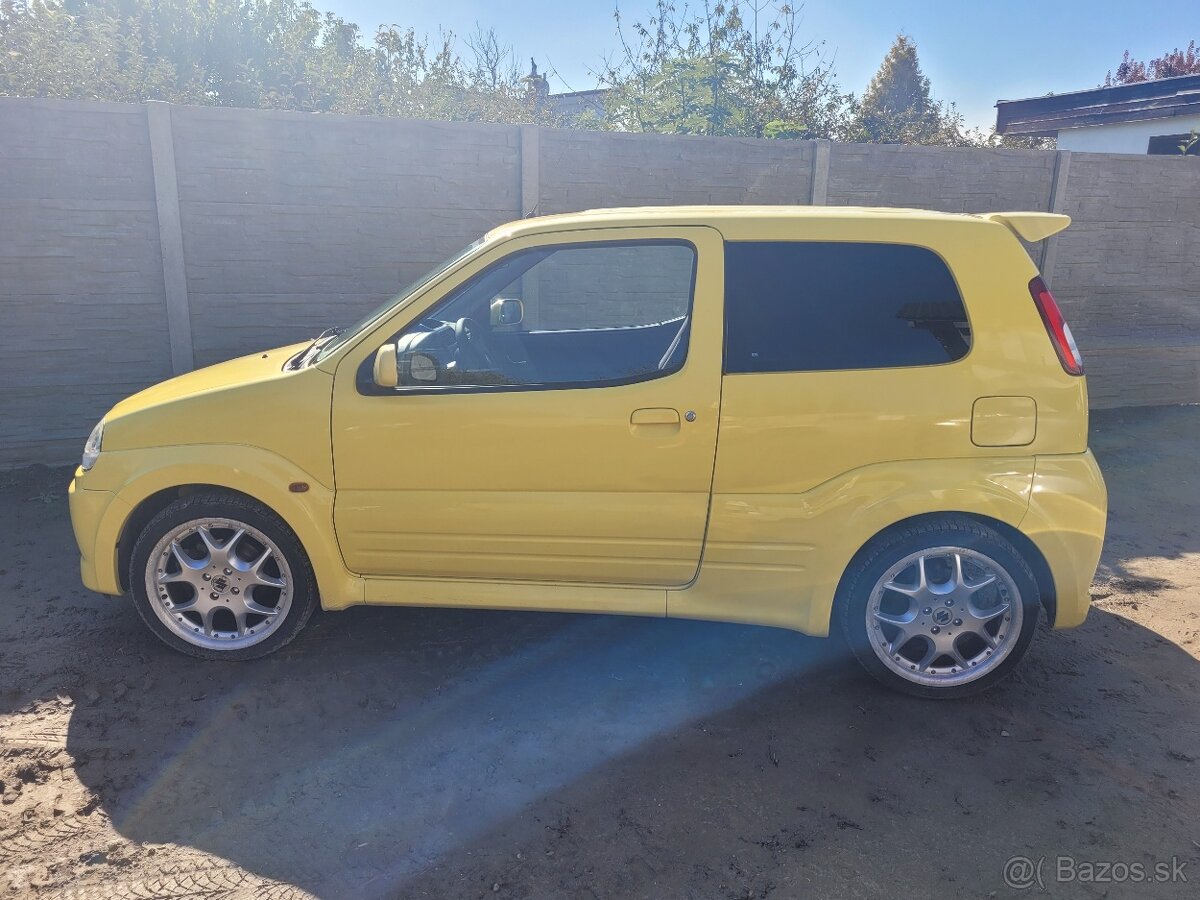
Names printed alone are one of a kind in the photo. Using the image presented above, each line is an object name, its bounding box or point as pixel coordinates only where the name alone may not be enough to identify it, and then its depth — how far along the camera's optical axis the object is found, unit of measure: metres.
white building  13.17
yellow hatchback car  3.29
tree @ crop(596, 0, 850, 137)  11.05
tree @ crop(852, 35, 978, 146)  13.51
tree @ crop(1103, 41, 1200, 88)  24.75
